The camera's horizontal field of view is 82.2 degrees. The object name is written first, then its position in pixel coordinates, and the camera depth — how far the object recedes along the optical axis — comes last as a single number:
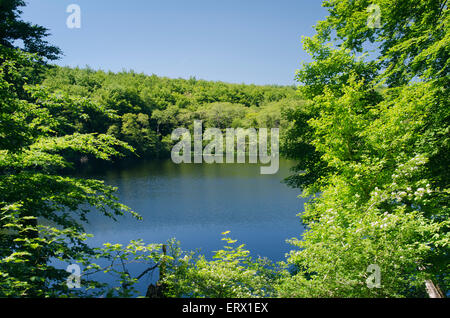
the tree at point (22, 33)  10.52
